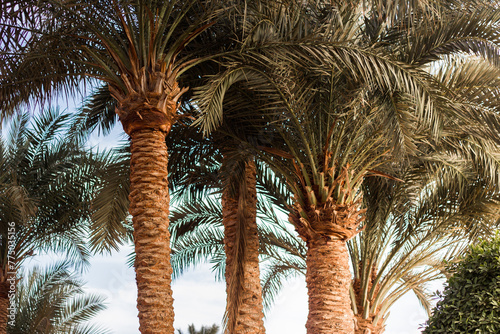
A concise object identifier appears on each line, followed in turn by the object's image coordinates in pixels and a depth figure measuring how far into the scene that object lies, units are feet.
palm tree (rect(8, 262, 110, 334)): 47.67
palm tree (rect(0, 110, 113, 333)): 40.60
